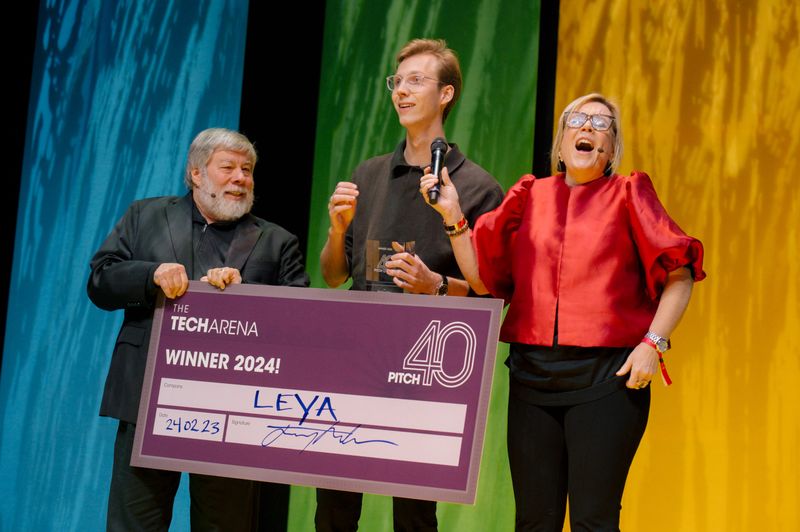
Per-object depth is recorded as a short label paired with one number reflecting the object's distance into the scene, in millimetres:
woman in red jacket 4574
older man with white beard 5336
